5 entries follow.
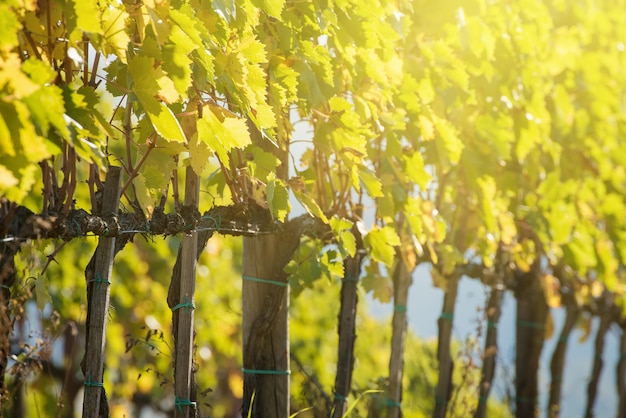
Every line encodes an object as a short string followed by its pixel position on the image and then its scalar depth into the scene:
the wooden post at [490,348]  12.41
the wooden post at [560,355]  16.64
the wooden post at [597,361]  18.14
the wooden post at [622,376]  19.36
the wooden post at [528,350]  15.26
